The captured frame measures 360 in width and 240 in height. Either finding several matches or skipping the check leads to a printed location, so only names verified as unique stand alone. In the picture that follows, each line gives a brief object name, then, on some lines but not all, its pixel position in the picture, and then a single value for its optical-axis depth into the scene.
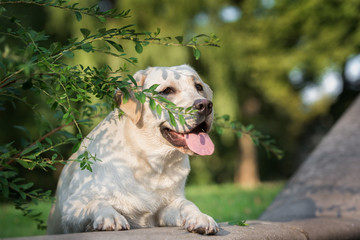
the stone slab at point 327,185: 4.54
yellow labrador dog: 2.96
